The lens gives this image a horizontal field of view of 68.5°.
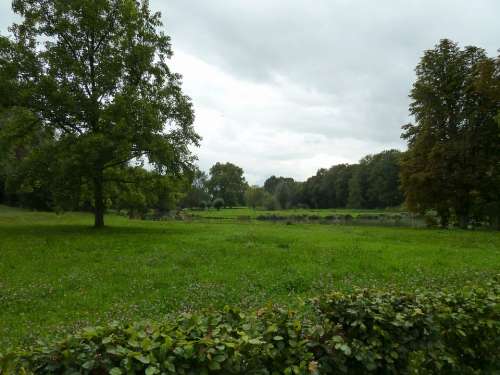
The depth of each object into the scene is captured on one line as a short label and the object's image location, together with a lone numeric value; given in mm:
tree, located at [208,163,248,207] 152500
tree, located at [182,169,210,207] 127912
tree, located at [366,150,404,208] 97750
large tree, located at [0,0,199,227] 21281
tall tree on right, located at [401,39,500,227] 30703
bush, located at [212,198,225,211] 127375
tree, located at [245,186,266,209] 134500
